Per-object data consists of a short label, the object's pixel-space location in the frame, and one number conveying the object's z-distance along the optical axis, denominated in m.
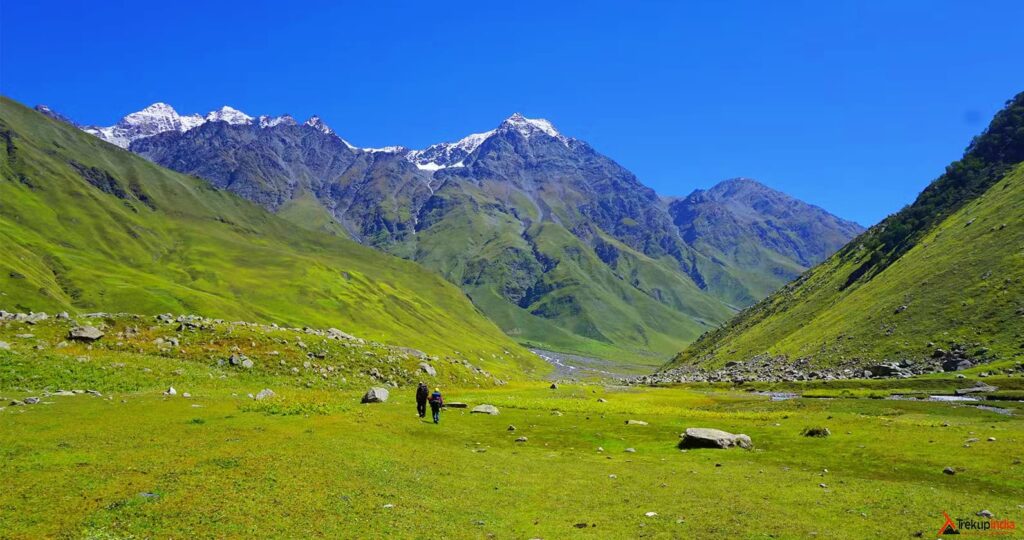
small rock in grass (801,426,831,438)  37.94
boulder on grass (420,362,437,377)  71.64
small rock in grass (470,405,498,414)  47.34
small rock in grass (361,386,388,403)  48.34
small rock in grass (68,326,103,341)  51.84
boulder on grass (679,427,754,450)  34.59
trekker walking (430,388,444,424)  39.19
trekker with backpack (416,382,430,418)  41.53
